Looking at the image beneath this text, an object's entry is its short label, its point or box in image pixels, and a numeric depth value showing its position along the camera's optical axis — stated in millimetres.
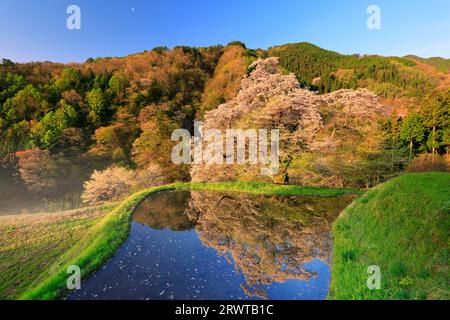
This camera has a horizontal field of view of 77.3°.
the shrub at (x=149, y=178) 24573
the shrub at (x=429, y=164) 21562
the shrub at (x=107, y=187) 23641
